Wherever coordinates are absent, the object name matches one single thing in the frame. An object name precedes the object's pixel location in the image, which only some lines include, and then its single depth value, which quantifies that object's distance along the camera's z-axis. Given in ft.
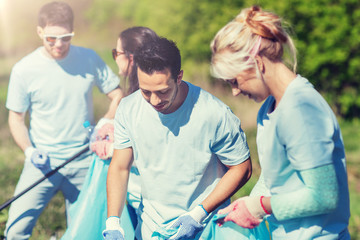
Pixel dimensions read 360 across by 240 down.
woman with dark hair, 21.12
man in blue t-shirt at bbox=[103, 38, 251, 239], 16.62
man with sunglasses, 24.06
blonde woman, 12.99
